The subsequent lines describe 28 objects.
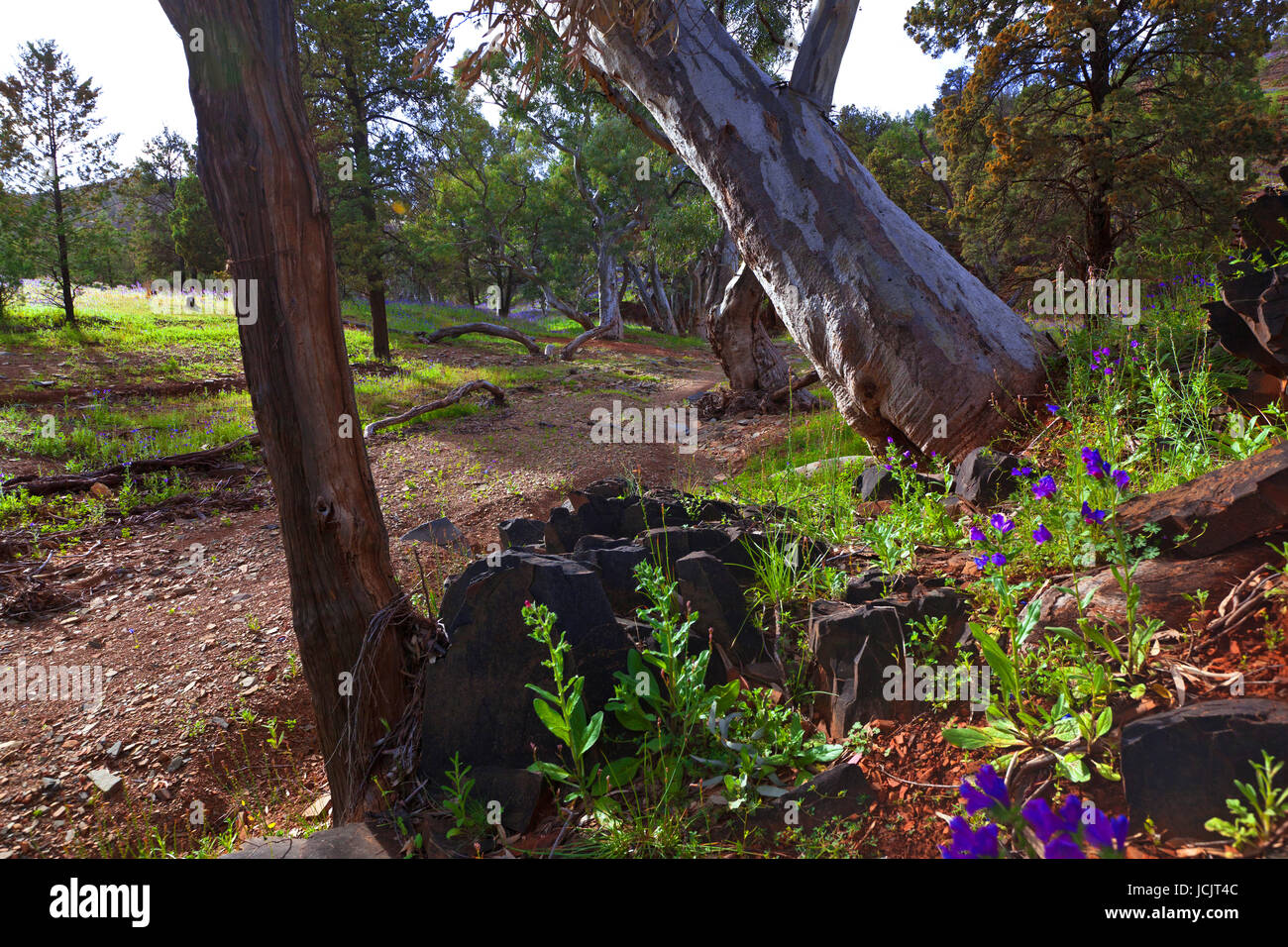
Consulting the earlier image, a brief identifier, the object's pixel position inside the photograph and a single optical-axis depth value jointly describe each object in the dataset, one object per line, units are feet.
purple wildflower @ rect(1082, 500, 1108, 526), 5.81
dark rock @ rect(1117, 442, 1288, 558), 6.66
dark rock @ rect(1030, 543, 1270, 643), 6.61
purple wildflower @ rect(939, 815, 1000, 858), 3.81
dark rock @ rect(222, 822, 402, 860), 6.04
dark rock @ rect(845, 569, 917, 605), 8.70
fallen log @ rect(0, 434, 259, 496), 22.06
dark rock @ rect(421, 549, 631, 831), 7.55
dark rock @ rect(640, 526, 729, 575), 10.70
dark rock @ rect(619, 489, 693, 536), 12.59
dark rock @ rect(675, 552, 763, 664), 8.77
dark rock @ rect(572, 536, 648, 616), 9.99
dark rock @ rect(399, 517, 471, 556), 17.58
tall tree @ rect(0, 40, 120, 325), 53.72
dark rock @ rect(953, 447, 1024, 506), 11.13
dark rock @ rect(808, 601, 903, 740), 7.21
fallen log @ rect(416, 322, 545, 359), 55.01
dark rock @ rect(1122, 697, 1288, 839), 4.62
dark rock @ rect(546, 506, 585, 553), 13.40
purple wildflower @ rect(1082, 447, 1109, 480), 6.10
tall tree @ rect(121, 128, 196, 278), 111.04
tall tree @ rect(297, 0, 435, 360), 48.85
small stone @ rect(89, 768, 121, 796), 9.90
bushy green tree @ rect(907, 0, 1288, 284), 34.58
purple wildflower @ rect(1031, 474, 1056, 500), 6.32
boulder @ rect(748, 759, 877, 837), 6.00
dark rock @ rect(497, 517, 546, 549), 14.57
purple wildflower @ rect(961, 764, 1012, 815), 4.21
